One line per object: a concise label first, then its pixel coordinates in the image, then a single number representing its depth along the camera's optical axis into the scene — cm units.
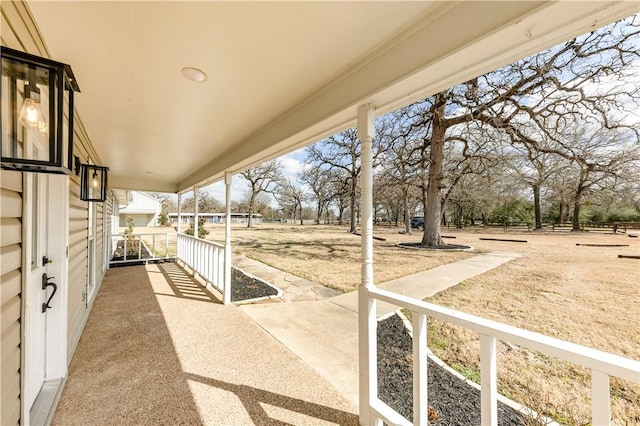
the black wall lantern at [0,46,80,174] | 104
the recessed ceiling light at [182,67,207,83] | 187
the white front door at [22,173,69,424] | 191
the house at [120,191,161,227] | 2333
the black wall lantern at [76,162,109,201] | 304
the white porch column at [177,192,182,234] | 790
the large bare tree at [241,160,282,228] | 2384
